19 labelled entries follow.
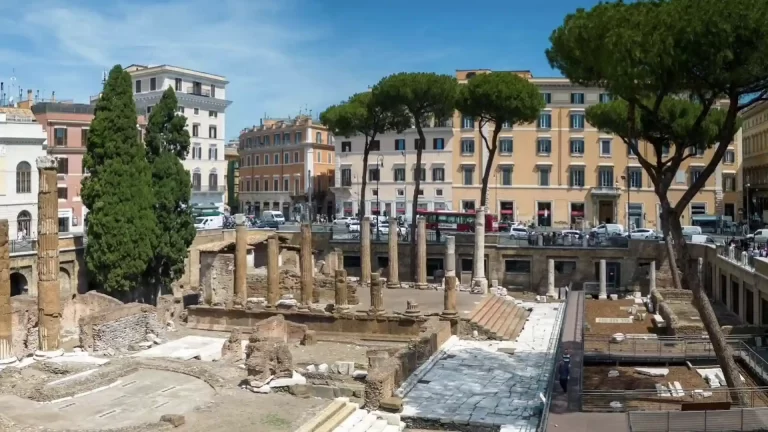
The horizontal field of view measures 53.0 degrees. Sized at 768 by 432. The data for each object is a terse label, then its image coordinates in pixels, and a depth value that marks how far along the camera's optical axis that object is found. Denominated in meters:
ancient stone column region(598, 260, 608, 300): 39.12
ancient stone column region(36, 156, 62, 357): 22.81
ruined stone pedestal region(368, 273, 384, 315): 28.62
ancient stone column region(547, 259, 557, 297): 39.38
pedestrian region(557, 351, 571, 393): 17.97
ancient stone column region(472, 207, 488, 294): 36.19
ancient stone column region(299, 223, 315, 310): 32.75
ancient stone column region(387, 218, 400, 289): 38.31
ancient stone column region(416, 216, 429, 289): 37.47
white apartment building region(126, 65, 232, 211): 57.88
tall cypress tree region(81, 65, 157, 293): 32.56
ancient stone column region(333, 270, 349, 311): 30.66
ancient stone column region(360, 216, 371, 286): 38.56
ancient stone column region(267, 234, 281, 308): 31.89
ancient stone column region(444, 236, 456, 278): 36.84
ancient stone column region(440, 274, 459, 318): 27.86
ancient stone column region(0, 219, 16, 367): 21.44
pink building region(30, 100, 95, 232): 46.50
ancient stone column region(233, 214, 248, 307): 32.42
